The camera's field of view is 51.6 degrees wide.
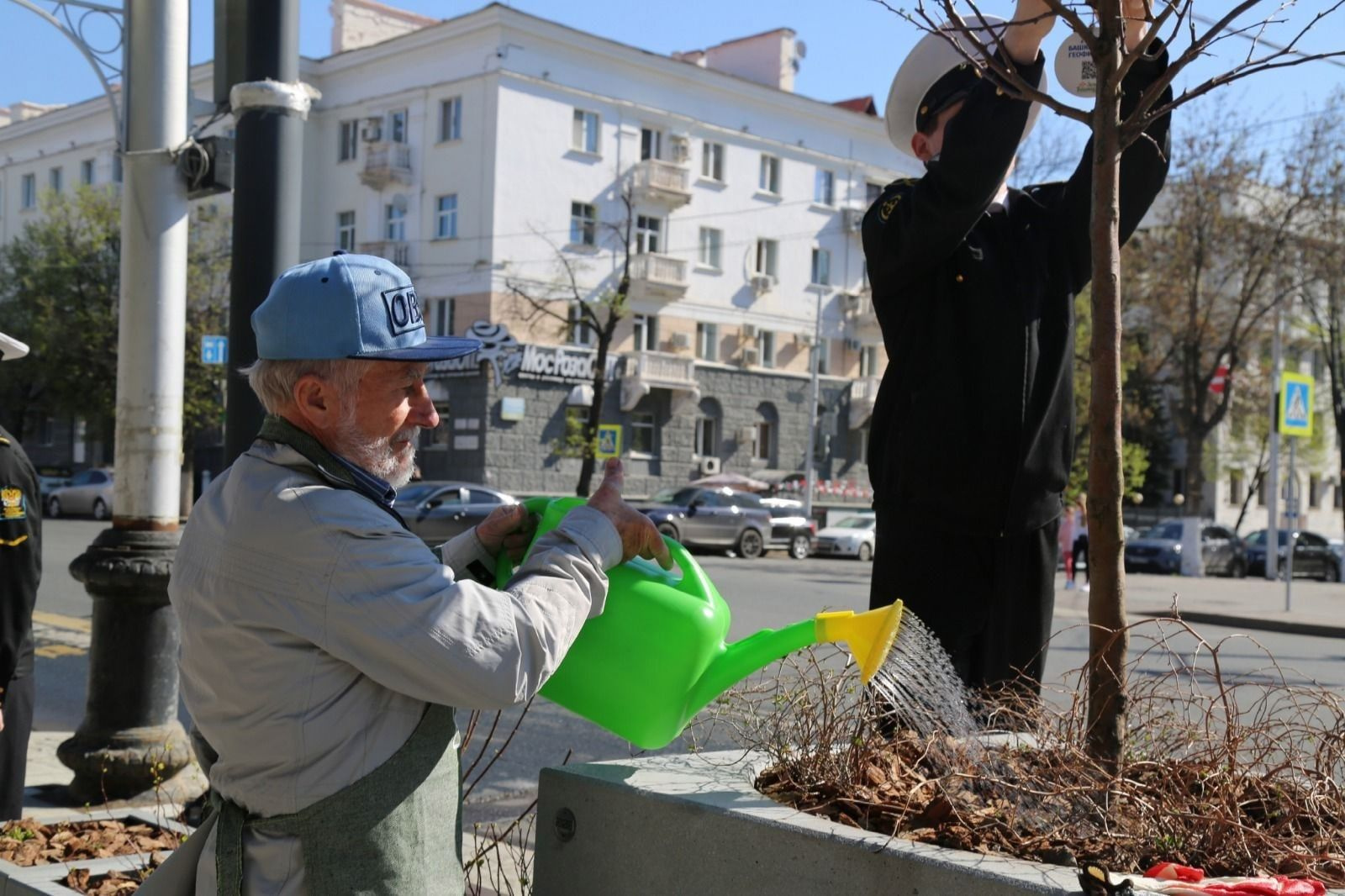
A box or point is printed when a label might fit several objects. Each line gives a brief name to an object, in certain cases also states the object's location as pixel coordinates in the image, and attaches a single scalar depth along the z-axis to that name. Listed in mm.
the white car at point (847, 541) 31766
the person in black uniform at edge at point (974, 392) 2834
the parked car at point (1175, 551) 32484
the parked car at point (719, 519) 29781
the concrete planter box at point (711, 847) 2172
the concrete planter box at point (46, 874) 3355
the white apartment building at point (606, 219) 36844
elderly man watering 1989
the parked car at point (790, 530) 31828
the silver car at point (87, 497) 35250
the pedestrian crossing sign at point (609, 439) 30031
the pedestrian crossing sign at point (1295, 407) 20109
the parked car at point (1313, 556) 34469
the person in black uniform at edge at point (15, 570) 4148
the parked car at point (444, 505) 26094
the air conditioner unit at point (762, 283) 42844
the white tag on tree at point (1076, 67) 3193
